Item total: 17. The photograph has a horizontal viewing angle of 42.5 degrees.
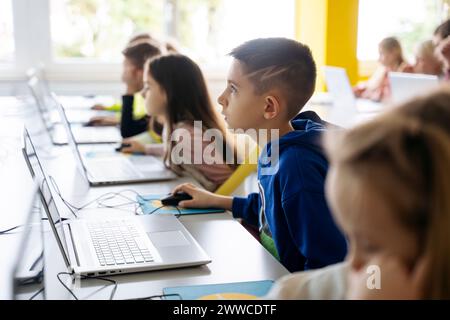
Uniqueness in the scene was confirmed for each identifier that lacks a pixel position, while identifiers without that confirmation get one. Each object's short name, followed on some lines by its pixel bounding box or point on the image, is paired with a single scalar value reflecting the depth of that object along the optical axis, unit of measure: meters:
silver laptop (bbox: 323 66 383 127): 4.01
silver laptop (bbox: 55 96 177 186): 2.08
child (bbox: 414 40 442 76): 4.59
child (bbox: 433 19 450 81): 3.47
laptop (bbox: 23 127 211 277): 1.21
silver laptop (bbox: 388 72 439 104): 3.41
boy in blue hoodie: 1.29
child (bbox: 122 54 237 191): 2.27
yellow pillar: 5.38
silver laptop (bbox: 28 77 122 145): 2.90
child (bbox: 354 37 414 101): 5.05
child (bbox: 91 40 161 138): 3.11
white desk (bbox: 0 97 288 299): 1.14
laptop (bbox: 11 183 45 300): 0.78
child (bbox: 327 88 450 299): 0.60
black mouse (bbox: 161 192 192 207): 1.74
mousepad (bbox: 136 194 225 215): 1.68
